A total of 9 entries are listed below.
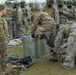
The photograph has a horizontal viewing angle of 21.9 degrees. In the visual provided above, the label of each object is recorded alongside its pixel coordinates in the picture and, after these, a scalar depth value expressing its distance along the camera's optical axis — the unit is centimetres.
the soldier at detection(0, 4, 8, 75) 492
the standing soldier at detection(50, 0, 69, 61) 644
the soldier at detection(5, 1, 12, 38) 988
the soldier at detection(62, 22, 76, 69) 574
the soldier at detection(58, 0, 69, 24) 862
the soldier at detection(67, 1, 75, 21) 887
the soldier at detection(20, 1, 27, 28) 1010
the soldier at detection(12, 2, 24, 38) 991
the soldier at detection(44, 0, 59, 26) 836
